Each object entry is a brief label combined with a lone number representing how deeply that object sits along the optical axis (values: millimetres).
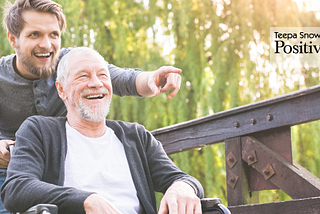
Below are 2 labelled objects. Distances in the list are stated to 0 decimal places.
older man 1506
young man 2162
